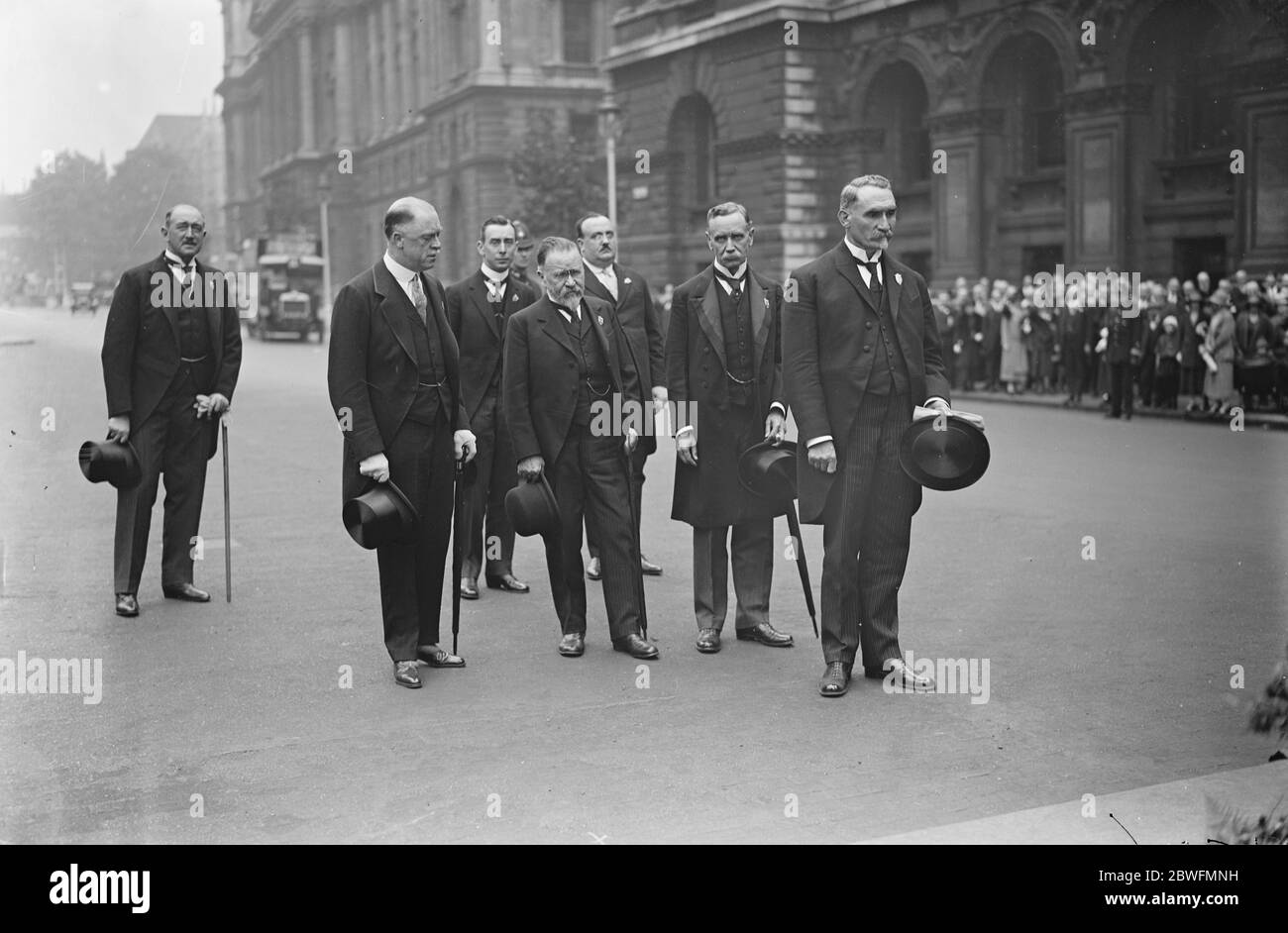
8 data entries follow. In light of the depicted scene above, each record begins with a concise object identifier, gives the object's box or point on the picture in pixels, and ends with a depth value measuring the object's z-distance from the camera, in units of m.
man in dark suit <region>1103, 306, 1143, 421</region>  22.69
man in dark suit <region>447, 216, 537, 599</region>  9.62
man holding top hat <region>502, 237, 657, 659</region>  7.85
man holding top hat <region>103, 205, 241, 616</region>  9.01
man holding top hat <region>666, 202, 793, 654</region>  8.12
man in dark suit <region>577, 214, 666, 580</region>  8.89
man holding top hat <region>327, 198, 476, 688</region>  7.18
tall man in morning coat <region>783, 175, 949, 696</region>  7.03
